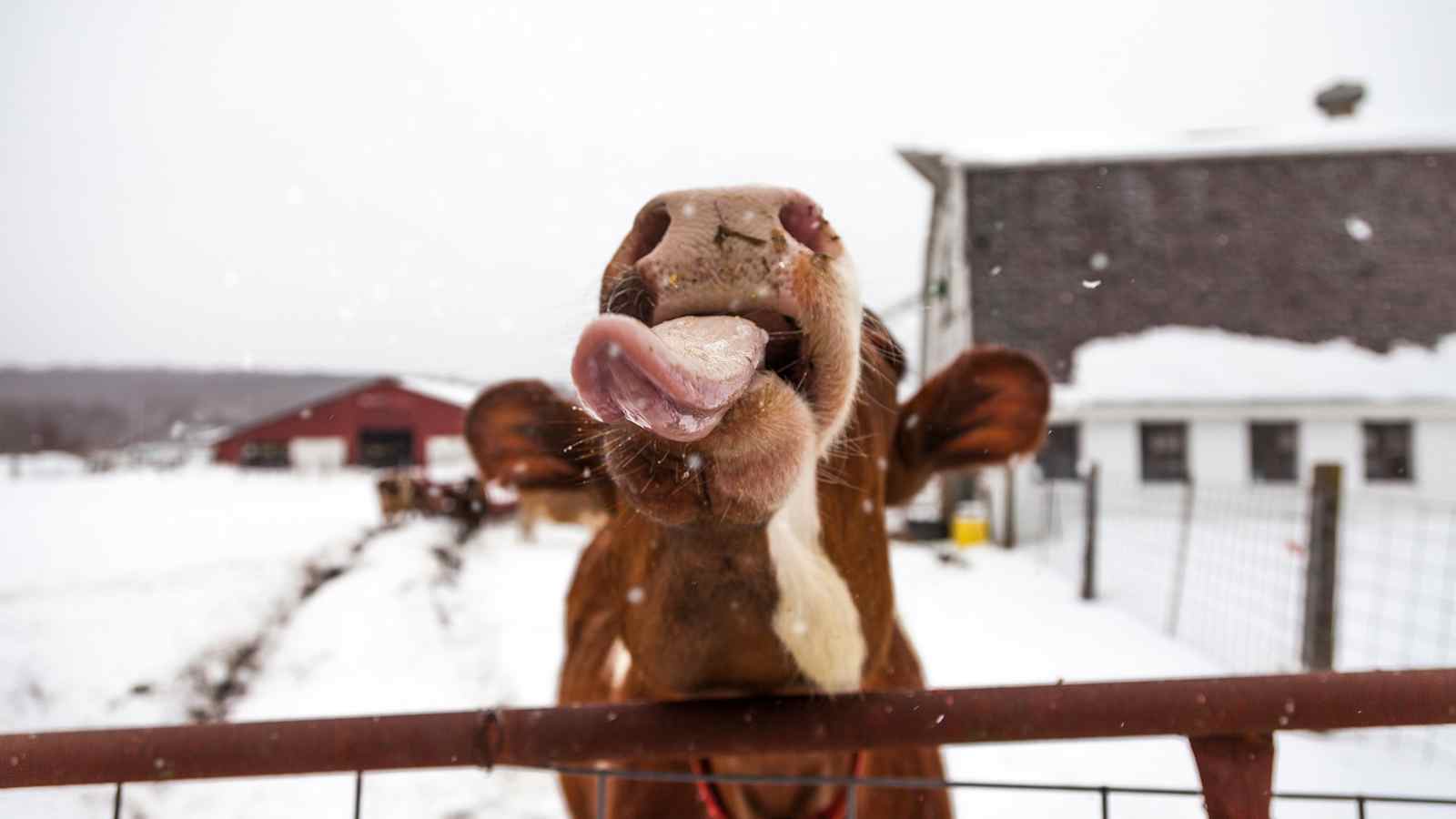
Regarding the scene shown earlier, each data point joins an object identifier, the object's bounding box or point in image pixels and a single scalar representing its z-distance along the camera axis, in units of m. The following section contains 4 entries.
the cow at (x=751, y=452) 0.97
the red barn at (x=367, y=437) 27.03
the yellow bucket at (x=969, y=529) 12.96
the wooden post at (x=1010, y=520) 12.83
